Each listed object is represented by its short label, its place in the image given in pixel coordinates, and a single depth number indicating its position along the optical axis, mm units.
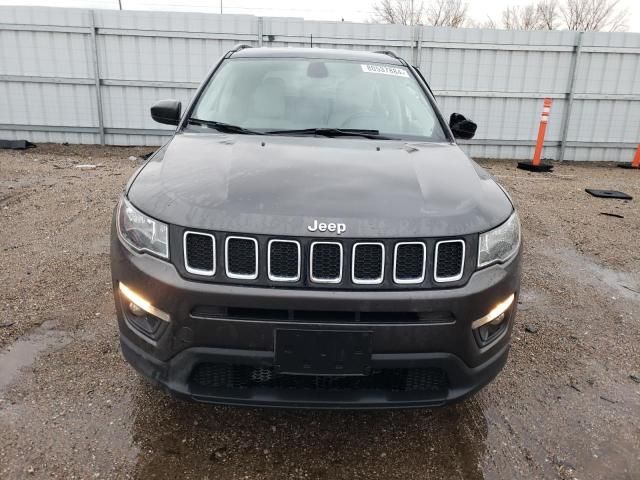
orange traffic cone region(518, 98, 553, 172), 10336
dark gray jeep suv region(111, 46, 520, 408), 1819
